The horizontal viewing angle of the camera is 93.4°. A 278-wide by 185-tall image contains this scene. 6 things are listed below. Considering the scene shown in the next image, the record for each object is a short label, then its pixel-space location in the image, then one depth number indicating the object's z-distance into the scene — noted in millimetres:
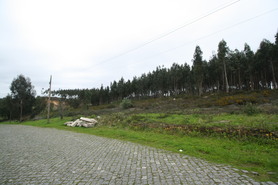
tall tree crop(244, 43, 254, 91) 43312
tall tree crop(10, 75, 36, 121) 42125
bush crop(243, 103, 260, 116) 14286
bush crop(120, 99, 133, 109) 40875
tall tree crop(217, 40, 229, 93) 40125
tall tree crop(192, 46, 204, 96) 47469
